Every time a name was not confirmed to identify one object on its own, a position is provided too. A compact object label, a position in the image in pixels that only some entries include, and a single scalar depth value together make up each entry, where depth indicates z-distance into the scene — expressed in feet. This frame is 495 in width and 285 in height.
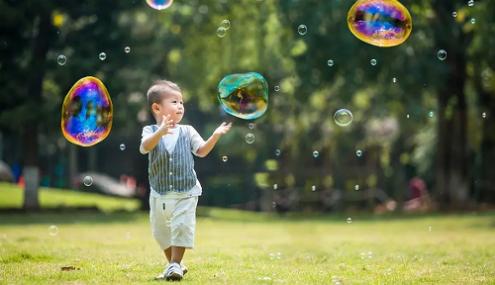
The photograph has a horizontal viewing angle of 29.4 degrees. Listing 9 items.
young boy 25.90
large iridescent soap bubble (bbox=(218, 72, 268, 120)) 33.01
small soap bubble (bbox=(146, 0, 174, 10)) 38.60
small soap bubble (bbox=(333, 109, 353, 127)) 38.48
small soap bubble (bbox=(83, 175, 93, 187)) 38.45
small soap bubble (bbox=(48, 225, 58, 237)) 52.17
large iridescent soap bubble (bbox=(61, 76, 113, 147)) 31.60
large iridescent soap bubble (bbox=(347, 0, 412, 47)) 38.47
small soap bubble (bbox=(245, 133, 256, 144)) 40.33
